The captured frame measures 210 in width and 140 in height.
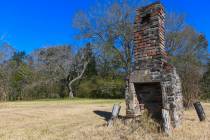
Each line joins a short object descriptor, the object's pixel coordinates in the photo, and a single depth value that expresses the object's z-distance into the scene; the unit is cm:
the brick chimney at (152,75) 771
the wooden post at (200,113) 896
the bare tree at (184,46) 2620
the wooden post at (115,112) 829
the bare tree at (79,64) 3116
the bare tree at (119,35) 2558
